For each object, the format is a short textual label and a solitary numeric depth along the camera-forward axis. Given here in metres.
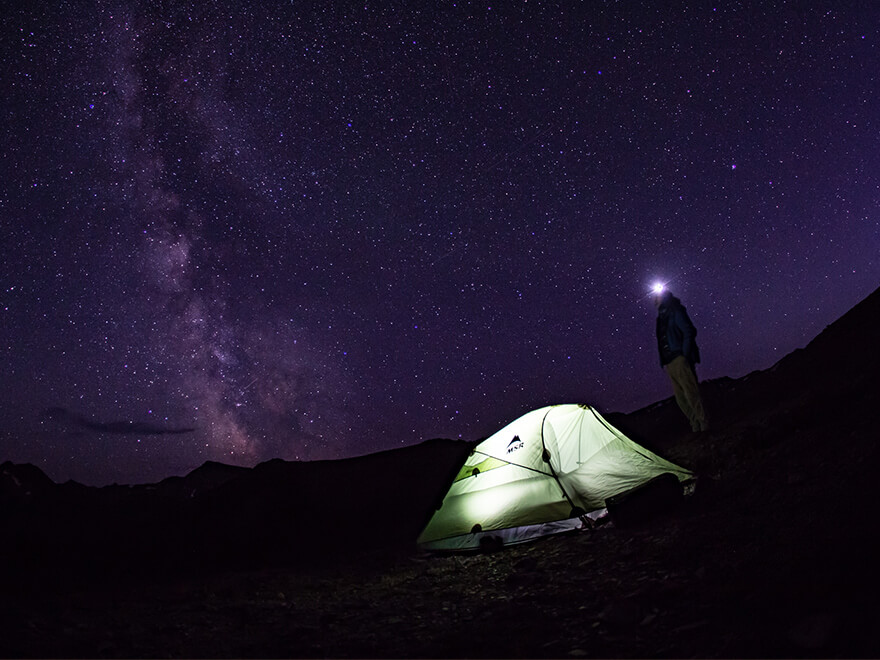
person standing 9.27
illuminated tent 6.69
